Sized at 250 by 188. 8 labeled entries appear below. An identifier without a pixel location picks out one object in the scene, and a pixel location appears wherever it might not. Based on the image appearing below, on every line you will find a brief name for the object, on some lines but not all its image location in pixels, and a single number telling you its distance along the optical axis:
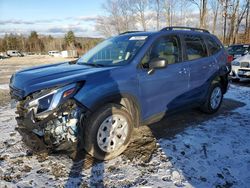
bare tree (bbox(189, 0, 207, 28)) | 18.42
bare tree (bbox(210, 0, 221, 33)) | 25.13
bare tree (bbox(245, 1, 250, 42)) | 26.78
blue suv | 2.36
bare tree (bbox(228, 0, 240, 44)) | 25.65
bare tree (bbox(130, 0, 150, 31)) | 26.52
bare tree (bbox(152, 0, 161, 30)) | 25.36
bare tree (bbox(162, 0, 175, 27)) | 25.00
